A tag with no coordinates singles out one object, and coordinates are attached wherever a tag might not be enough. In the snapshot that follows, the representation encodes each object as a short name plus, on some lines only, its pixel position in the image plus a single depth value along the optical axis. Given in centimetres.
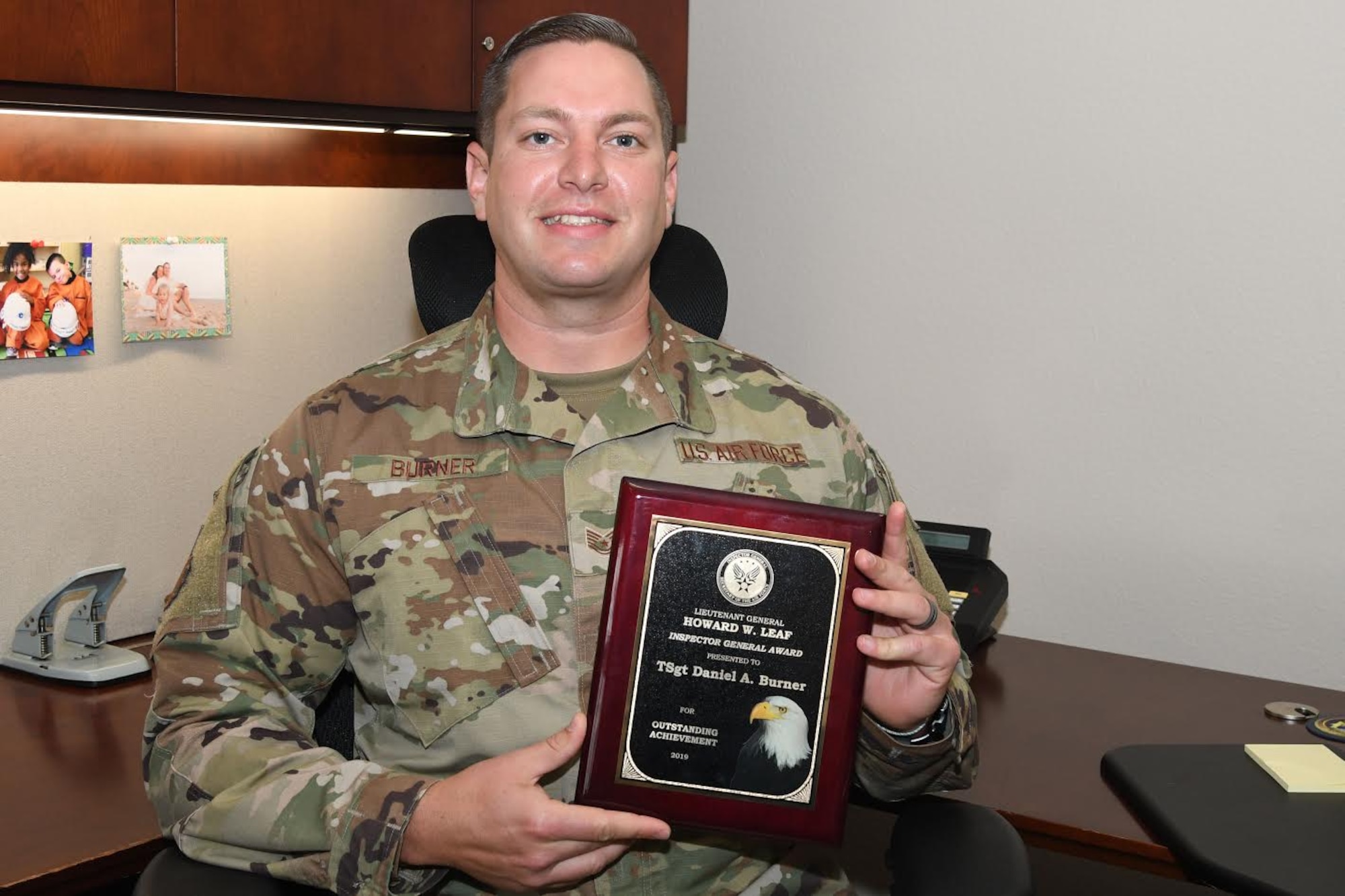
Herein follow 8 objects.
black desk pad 130
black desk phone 196
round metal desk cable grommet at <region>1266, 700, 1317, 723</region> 174
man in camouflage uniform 122
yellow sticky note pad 149
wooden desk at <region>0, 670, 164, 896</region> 137
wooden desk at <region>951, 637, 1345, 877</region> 148
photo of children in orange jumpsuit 188
